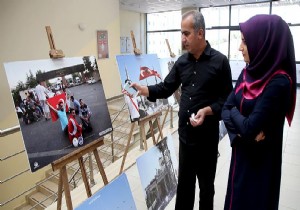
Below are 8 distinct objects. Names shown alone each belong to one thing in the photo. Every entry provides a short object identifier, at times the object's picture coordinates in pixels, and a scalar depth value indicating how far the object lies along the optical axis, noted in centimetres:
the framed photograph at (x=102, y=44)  604
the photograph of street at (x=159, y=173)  210
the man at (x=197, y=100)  164
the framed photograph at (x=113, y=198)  144
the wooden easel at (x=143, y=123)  250
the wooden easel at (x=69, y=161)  156
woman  107
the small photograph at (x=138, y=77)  229
